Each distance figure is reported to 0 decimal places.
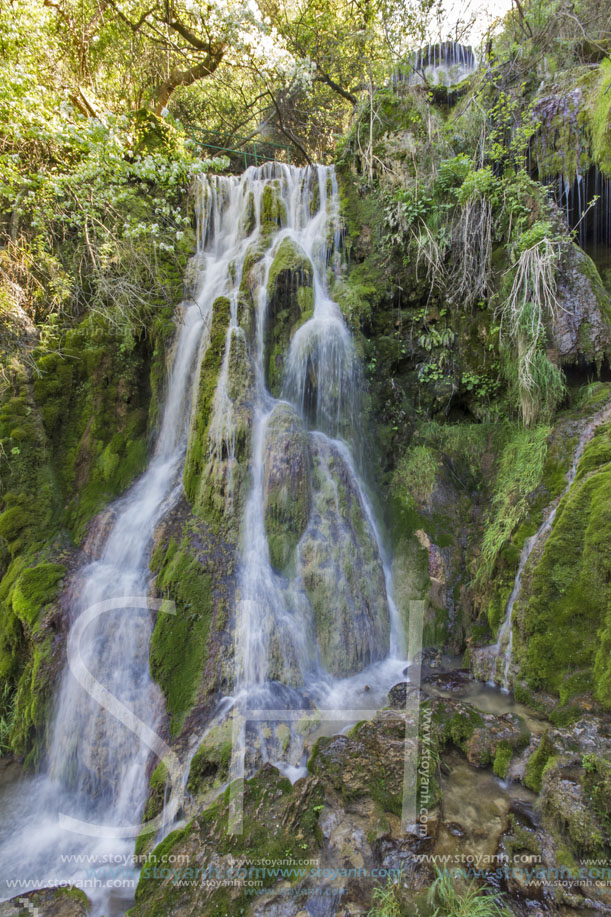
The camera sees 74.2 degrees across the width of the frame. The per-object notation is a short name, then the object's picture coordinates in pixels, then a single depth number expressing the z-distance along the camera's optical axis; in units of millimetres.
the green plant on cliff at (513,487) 4762
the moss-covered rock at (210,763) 3574
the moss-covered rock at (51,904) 2949
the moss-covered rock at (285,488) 5195
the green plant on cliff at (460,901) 2303
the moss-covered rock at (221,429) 5363
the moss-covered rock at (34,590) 4875
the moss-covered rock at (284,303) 6434
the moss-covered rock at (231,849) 2645
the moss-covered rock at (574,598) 3602
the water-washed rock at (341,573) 4855
